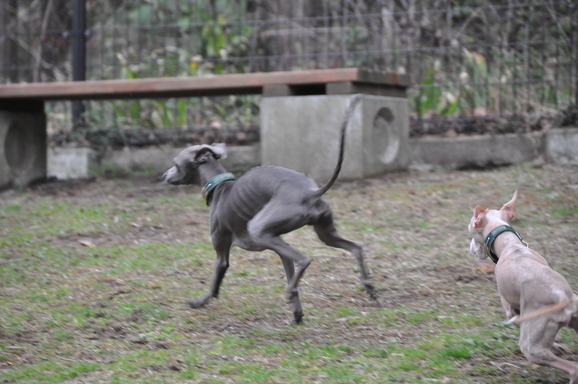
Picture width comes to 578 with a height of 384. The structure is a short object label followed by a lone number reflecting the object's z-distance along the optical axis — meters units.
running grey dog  7.23
